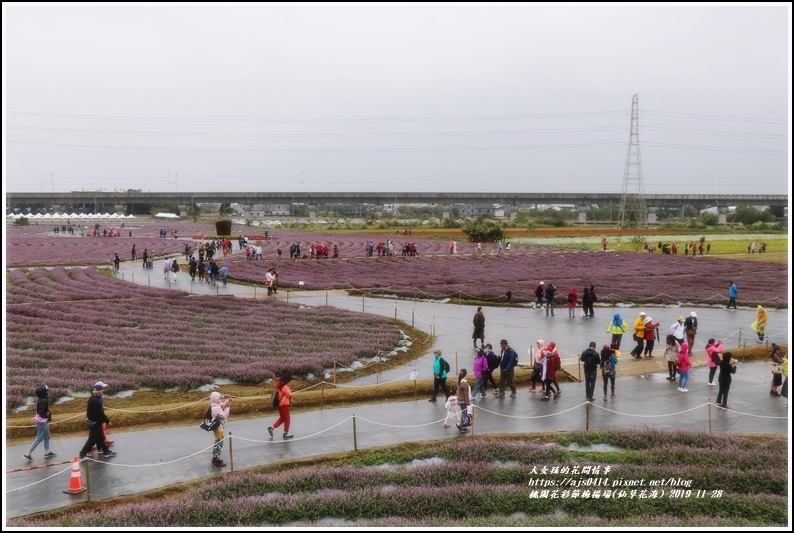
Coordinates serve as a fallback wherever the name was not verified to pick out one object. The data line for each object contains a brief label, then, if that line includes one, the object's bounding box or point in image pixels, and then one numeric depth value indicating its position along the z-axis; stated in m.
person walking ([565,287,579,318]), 34.91
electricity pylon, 129.12
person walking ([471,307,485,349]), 26.31
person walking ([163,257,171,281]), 45.74
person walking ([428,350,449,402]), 19.17
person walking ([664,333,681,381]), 21.55
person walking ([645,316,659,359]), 24.70
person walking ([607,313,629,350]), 25.73
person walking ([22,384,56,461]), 14.39
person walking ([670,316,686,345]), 24.22
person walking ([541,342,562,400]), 19.53
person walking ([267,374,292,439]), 16.02
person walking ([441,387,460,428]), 17.20
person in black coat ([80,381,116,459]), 14.23
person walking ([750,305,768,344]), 27.56
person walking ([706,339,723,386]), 20.91
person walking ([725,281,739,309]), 37.91
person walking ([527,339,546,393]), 20.12
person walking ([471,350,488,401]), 19.58
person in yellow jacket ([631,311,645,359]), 24.84
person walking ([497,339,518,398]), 19.73
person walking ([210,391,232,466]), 14.62
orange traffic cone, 12.70
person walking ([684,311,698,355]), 25.66
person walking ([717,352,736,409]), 18.48
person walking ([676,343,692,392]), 20.28
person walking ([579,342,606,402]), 18.90
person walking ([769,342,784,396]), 20.16
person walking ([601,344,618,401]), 19.52
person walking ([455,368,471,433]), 16.59
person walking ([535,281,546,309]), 37.12
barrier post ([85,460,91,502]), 12.20
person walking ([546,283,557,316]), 34.94
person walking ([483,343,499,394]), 19.92
